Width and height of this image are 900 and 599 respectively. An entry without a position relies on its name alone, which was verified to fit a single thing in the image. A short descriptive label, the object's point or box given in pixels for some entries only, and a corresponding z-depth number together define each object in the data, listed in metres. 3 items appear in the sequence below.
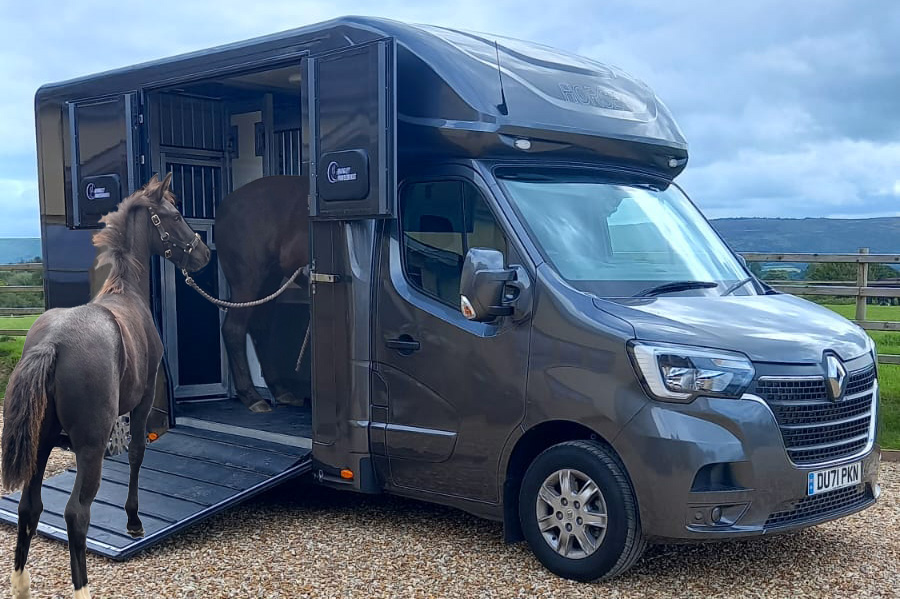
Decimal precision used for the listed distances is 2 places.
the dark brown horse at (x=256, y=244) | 7.70
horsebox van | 4.45
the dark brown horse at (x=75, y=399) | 4.32
